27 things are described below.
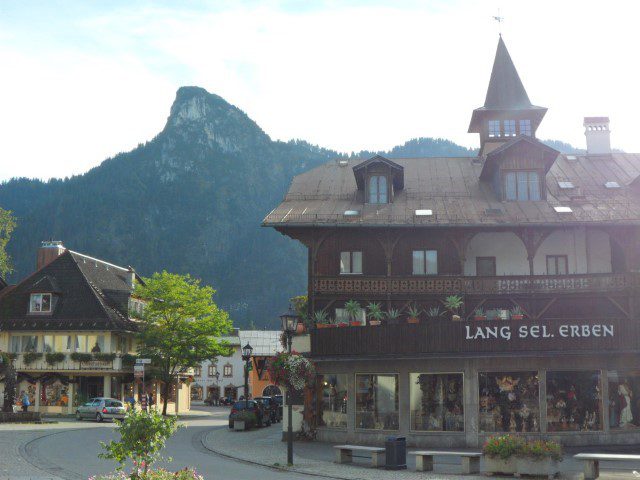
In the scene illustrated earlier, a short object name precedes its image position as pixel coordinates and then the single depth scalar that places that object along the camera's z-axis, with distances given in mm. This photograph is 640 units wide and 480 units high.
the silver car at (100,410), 49062
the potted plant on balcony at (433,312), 35675
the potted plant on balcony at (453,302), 34812
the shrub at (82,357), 55594
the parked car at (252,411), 41062
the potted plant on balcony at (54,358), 55656
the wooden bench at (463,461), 21812
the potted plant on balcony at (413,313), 31125
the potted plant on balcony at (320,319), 32041
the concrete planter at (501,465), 20953
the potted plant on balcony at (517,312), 30297
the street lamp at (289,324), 25698
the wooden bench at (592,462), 19688
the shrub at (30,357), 55906
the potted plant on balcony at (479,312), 35250
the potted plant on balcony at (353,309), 35062
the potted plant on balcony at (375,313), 34197
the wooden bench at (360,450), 23578
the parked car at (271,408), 46844
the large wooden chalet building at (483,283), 28953
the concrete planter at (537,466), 20422
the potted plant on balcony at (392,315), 33369
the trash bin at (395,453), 22969
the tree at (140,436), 14266
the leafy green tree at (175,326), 56000
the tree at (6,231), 66062
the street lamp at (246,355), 41441
